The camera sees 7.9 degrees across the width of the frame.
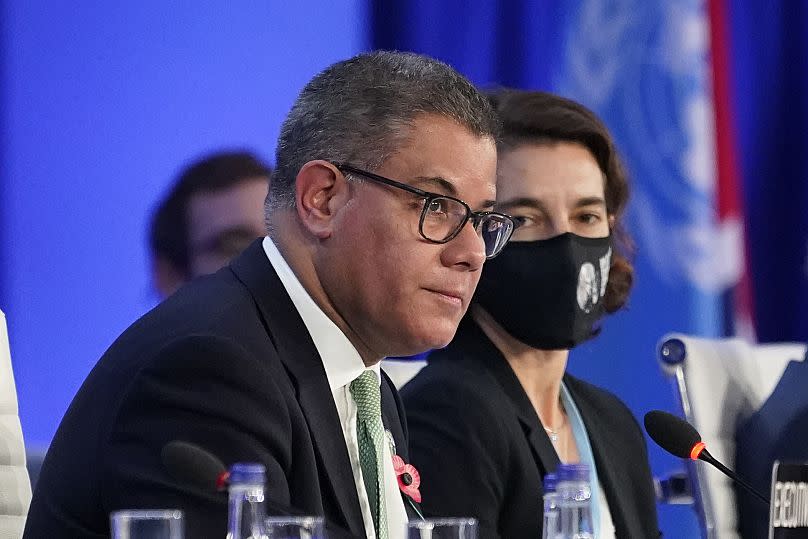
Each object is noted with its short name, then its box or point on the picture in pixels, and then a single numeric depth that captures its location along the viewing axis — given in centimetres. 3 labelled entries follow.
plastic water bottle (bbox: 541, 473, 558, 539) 423
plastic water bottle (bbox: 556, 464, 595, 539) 421
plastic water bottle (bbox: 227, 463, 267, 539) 406
